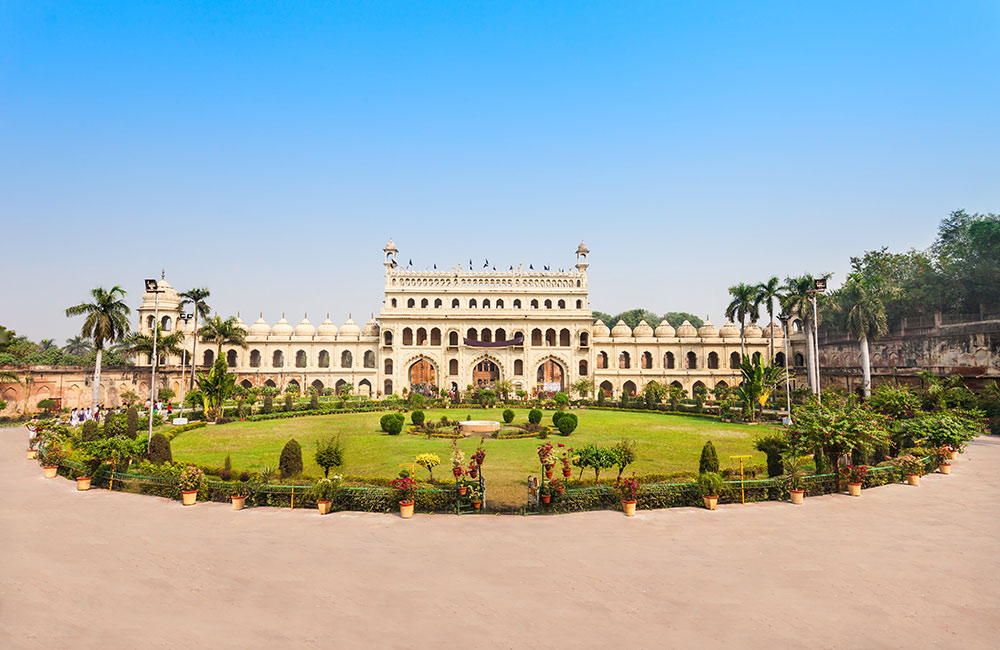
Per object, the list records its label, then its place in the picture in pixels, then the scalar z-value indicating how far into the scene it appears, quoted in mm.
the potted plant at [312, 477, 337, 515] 13789
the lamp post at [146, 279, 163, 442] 23906
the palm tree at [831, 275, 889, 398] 41281
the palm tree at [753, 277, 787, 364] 43562
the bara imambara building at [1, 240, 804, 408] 55188
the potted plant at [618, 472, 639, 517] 13727
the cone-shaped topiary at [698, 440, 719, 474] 16531
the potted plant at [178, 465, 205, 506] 14805
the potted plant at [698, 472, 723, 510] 14273
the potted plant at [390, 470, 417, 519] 13539
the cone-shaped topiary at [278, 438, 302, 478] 16703
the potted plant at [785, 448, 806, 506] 14969
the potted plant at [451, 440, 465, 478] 14141
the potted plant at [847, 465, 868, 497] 15812
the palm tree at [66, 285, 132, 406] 34750
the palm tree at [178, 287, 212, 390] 43406
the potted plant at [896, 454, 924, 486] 17372
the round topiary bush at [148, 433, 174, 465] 17859
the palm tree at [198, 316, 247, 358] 44031
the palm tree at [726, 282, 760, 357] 46031
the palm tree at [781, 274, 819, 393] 41500
